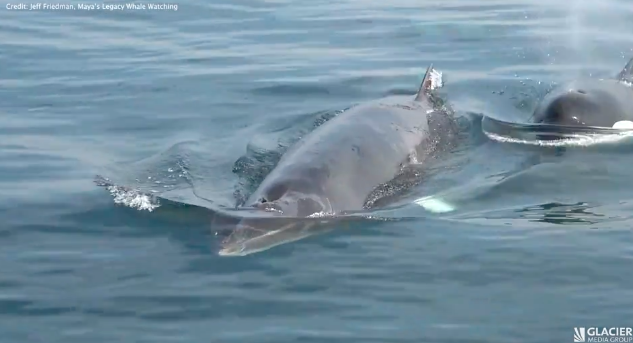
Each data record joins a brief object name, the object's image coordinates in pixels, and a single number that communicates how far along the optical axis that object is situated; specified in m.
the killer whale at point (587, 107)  17.84
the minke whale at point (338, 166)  12.46
